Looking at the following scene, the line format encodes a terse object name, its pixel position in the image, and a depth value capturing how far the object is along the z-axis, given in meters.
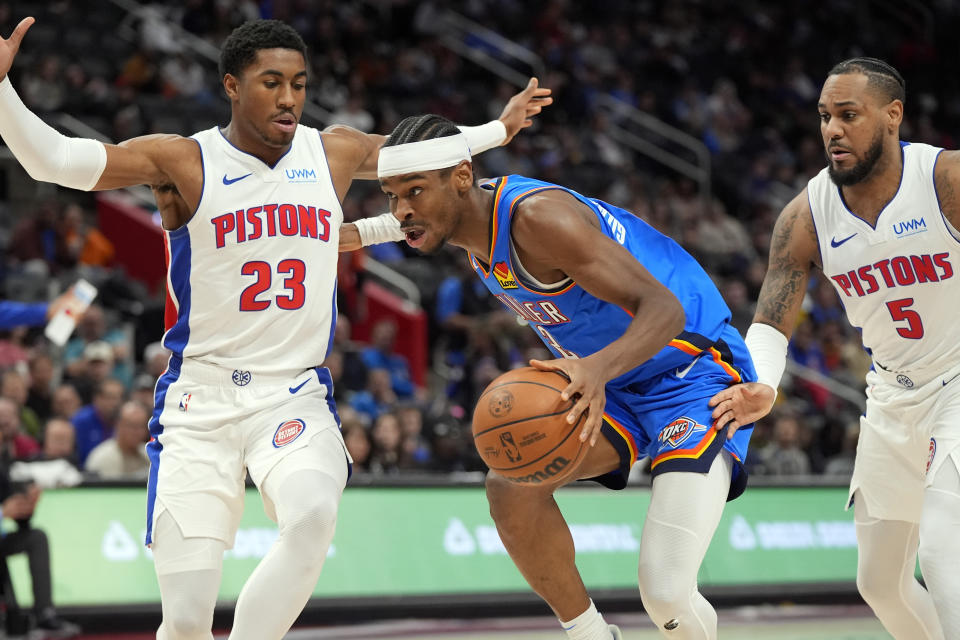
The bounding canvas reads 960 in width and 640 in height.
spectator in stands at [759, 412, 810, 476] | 11.91
